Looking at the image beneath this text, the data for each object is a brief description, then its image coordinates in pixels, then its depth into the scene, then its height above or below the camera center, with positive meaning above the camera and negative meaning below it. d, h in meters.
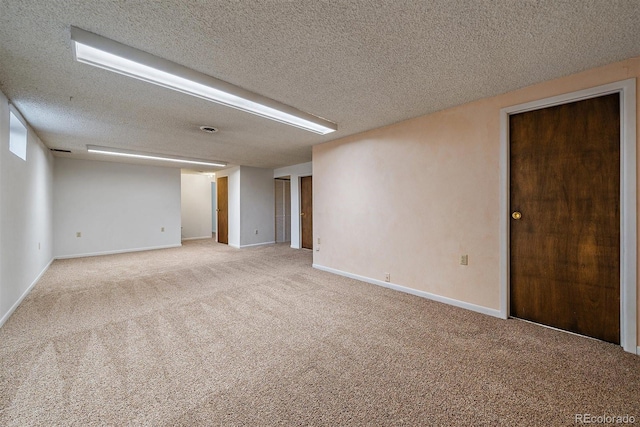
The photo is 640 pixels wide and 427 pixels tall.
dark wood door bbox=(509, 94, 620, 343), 2.15 -0.06
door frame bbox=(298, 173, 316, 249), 7.01 +0.21
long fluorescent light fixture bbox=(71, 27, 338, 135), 1.72 +1.13
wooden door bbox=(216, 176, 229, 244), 7.81 +0.13
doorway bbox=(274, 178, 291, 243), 8.13 +0.12
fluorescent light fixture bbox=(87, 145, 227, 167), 4.82 +1.23
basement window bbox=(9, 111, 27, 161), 2.82 +0.93
